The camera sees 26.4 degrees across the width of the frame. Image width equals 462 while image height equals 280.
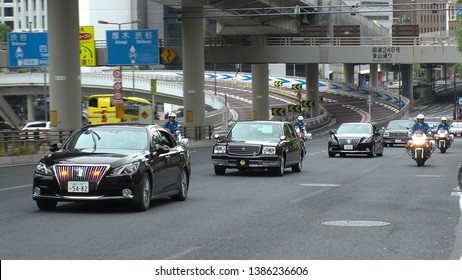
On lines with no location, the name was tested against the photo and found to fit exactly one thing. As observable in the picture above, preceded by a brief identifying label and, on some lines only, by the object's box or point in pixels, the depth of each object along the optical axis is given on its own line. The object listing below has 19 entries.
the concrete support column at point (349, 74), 145.88
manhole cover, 14.56
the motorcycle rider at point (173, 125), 33.53
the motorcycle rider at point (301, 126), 44.62
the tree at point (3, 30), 169.45
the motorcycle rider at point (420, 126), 33.59
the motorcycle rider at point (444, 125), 45.41
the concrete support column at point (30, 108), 135.88
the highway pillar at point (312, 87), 104.81
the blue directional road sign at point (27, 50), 63.38
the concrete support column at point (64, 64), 46.25
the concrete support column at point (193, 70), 65.25
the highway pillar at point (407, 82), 134.75
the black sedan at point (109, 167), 15.76
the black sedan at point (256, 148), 26.92
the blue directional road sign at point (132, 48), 65.00
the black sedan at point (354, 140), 41.06
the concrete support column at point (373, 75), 143.62
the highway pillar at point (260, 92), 88.44
